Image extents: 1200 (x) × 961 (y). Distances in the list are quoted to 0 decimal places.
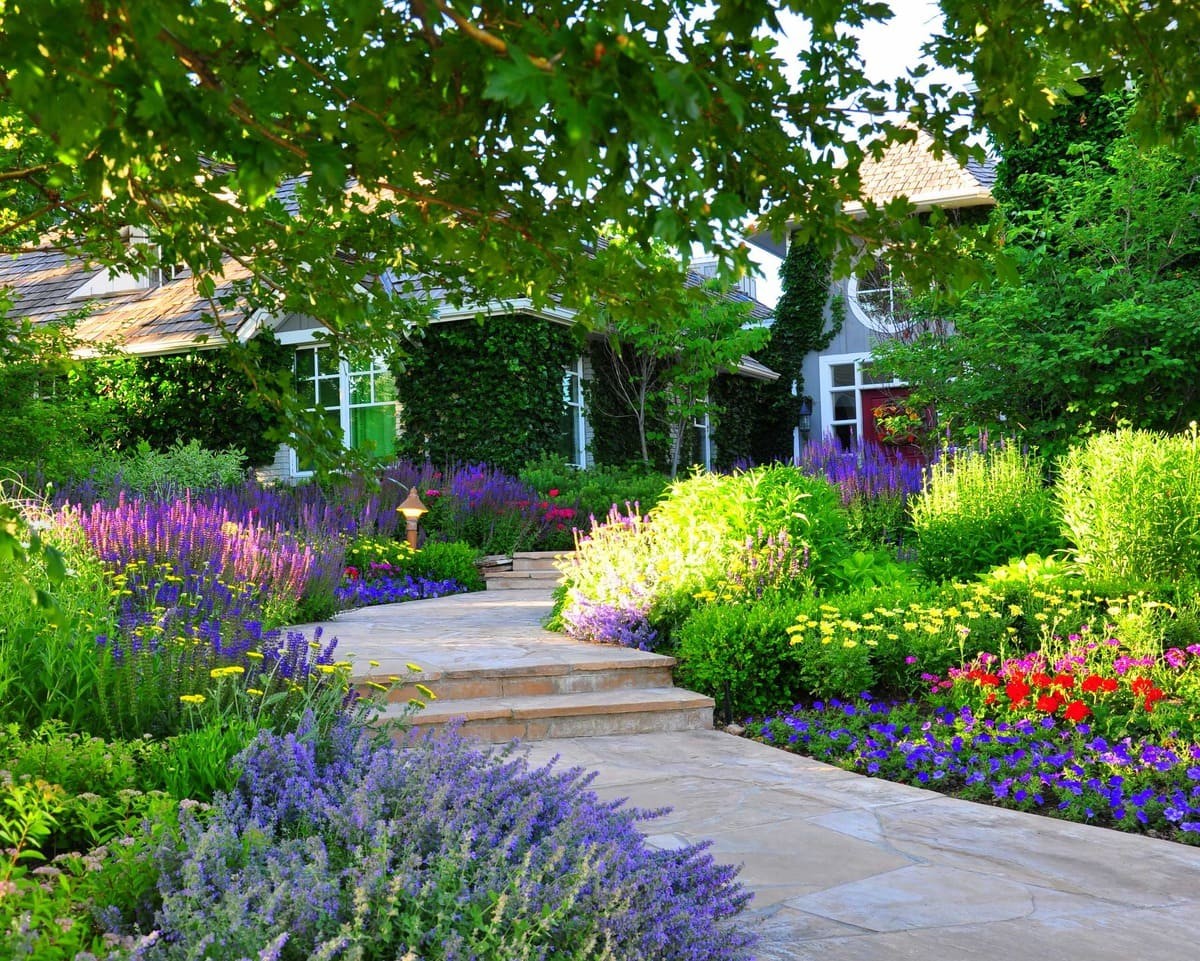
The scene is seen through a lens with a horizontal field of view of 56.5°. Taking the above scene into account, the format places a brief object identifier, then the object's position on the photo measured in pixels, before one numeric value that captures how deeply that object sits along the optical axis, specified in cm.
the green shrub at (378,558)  1090
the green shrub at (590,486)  1422
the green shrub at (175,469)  1242
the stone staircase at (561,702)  581
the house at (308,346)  1599
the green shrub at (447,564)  1131
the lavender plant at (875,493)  1123
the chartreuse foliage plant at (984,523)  854
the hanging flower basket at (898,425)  1772
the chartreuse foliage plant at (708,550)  725
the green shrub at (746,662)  622
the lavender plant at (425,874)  231
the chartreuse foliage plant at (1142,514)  705
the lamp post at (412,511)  1166
